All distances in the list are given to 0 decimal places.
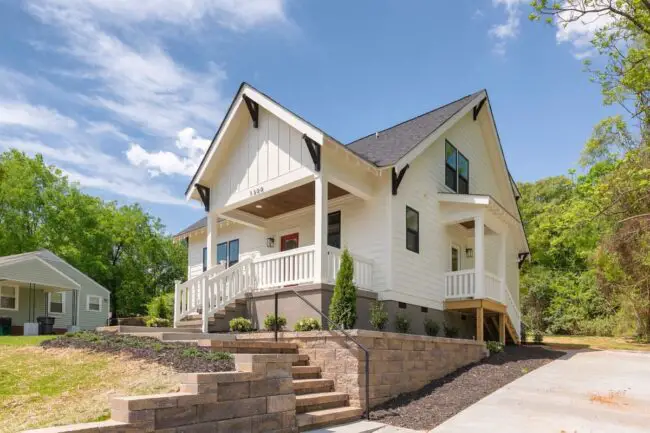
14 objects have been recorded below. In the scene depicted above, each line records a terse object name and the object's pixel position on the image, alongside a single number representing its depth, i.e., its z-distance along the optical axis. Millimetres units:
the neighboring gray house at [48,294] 24931
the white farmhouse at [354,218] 11516
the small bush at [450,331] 13648
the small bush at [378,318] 10594
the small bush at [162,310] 17125
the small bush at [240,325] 11297
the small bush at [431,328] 12648
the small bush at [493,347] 13265
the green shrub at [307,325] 9609
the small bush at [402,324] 11570
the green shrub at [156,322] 12891
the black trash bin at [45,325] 21047
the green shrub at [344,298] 9680
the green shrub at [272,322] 10898
